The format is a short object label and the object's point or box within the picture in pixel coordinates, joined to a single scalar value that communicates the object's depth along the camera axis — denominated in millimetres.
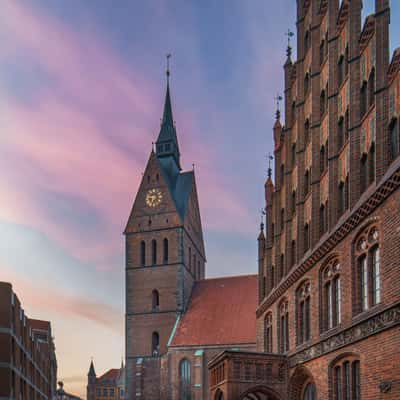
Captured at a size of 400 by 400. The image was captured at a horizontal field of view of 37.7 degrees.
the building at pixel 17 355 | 33156
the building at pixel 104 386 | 121812
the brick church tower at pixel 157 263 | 58500
